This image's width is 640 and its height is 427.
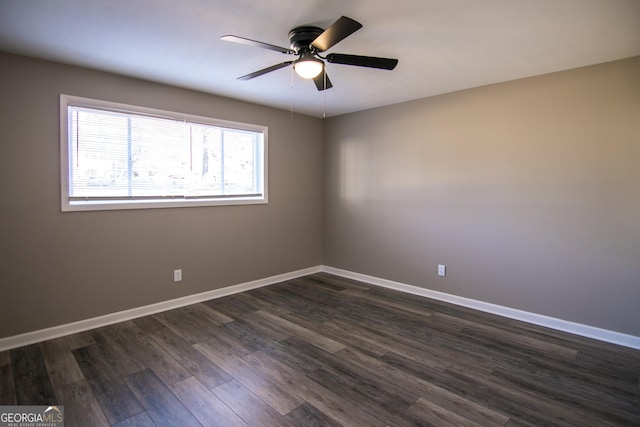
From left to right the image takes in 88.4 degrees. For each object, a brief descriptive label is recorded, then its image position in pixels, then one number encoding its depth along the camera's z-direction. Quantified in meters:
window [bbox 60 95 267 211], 2.99
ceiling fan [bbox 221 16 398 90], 2.10
